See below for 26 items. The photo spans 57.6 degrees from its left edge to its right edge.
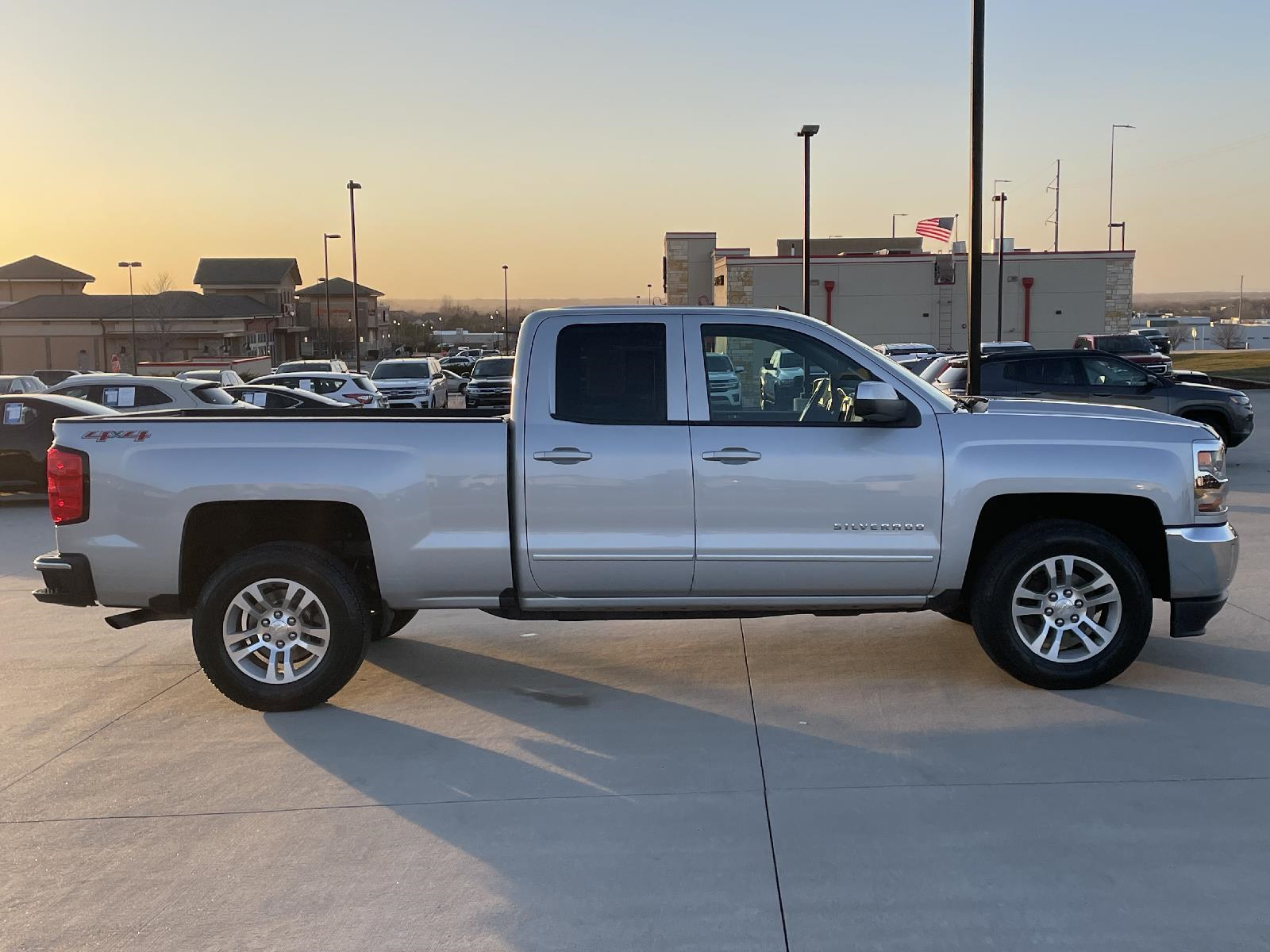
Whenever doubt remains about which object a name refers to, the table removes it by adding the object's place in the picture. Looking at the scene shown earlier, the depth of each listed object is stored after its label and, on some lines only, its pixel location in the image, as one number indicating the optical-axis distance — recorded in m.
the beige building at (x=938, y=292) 55.06
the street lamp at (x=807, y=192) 30.72
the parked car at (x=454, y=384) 41.81
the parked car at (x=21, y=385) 25.14
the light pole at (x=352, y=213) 50.72
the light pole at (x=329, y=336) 73.06
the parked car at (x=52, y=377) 42.38
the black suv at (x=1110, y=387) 15.75
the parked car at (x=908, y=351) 41.28
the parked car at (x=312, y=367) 37.66
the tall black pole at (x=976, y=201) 13.60
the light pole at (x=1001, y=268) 51.48
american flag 46.16
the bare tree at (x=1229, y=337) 97.81
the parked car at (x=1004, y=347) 30.96
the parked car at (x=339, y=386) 26.28
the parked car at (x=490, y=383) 28.55
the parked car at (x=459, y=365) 60.74
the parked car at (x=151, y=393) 18.09
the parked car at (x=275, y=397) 20.27
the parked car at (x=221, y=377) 29.62
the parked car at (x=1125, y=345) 35.53
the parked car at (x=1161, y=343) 47.88
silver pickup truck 6.08
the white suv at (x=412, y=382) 31.33
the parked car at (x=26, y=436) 15.30
